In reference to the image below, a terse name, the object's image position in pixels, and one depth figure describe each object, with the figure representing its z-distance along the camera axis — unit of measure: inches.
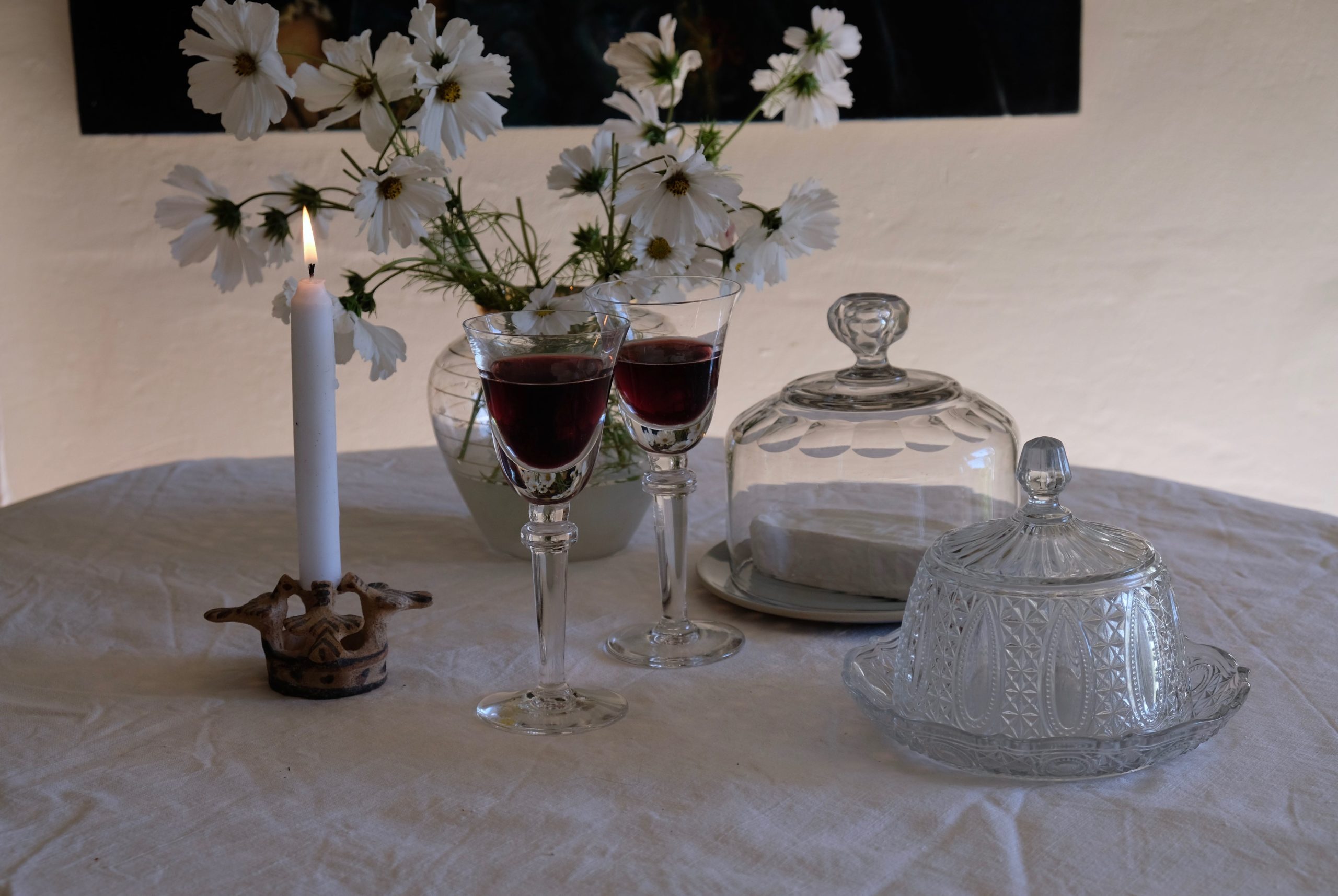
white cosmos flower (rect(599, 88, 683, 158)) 37.8
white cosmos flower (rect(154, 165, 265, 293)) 33.4
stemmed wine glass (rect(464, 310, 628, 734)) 26.1
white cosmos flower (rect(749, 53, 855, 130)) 39.9
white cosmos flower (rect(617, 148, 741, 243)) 31.9
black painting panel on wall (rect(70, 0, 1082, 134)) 86.8
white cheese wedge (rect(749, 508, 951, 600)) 33.7
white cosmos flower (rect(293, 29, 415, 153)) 31.4
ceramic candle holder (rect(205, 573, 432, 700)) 28.6
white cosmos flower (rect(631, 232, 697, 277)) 34.7
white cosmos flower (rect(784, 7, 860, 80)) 38.9
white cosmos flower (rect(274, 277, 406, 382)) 33.0
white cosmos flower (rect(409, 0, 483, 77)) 31.0
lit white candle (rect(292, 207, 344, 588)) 28.1
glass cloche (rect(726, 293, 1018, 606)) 34.5
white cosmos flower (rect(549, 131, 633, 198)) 34.7
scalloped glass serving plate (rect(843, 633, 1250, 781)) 23.5
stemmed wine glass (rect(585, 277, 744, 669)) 31.1
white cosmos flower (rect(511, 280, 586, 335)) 33.9
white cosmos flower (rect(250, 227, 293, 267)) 33.3
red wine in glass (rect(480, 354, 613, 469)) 26.1
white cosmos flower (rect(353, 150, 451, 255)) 30.3
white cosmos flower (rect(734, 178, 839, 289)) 35.7
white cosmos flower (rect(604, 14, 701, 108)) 38.6
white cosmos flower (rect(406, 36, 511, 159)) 31.4
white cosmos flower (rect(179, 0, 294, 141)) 30.7
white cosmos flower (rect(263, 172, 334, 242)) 32.4
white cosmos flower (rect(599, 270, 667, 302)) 32.4
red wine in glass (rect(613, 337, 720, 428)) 31.2
